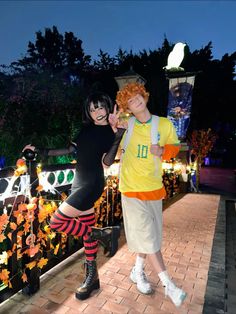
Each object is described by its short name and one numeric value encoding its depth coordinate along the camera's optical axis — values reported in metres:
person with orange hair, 2.80
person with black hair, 2.65
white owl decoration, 10.50
